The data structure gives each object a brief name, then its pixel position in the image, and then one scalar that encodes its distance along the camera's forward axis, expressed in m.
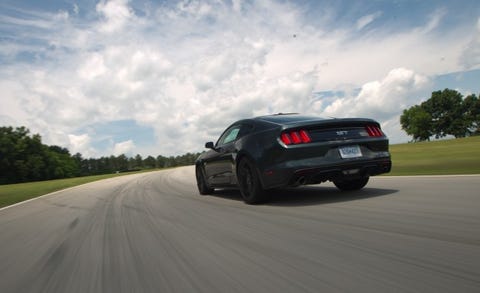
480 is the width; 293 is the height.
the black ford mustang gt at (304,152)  5.32
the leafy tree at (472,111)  84.81
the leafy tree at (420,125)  85.94
